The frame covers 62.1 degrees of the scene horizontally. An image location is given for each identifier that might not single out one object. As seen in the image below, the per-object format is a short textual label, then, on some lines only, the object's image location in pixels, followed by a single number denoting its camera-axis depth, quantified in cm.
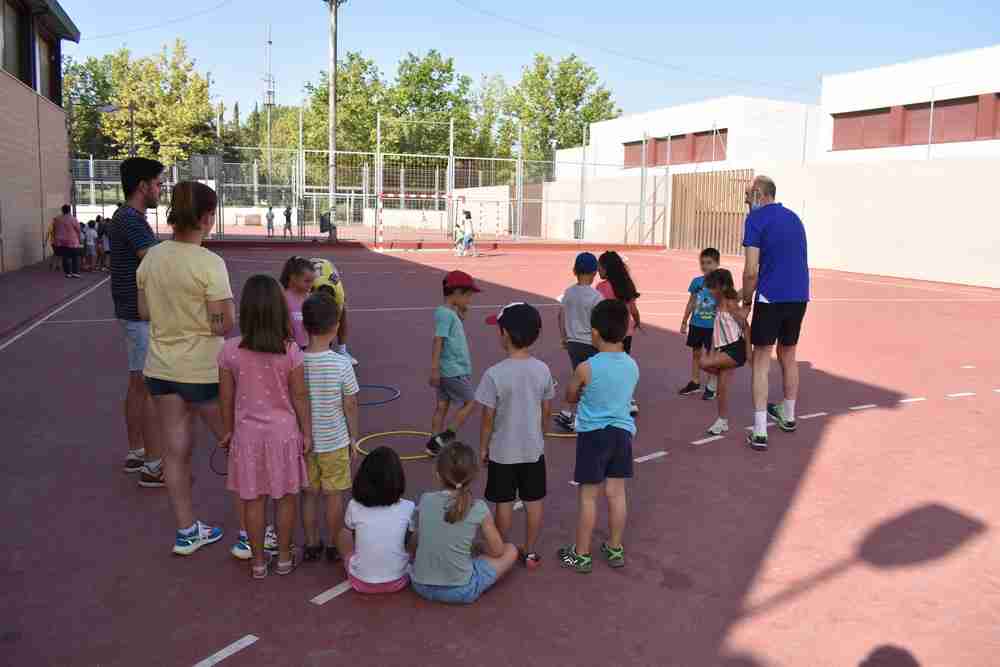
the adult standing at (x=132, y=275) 506
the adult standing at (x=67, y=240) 1892
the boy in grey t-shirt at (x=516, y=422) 420
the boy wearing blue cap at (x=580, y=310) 654
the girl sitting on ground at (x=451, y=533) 380
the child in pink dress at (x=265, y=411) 385
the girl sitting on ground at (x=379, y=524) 386
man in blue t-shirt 646
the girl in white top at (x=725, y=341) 670
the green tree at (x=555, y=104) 6525
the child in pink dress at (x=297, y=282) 597
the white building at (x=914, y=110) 3041
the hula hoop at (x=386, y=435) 606
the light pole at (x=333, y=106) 3341
